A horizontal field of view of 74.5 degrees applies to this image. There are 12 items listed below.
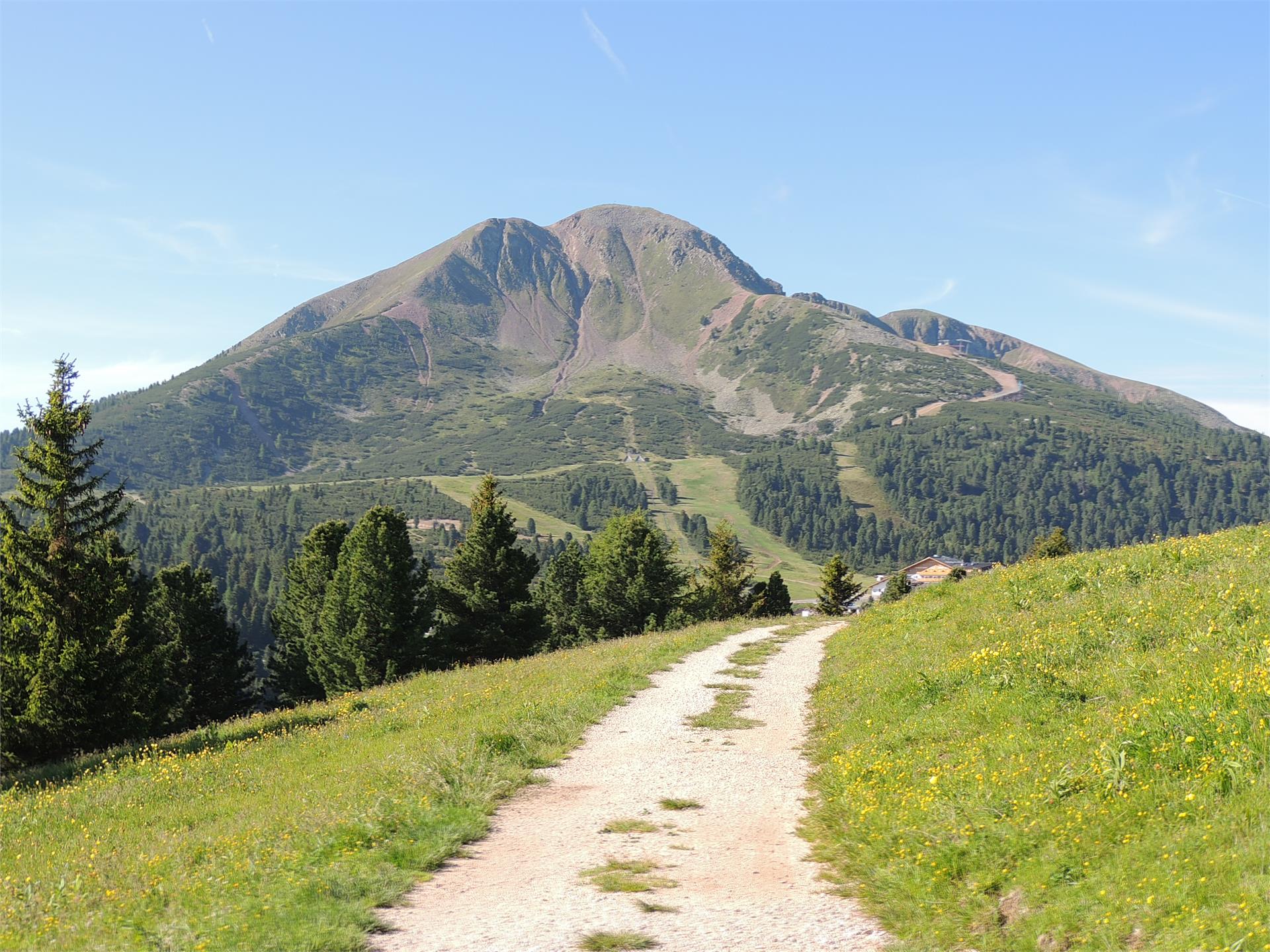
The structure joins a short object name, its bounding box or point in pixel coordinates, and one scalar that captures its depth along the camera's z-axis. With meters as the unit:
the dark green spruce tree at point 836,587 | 85.31
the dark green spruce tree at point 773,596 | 93.57
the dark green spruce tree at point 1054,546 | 79.53
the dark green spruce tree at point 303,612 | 63.44
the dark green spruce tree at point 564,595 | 82.31
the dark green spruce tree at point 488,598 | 57.88
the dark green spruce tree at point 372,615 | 51.62
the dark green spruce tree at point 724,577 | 80.75
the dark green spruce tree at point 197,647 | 57.03
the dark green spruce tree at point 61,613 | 28.19
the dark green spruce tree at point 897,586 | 99.56
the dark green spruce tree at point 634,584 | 66.44
